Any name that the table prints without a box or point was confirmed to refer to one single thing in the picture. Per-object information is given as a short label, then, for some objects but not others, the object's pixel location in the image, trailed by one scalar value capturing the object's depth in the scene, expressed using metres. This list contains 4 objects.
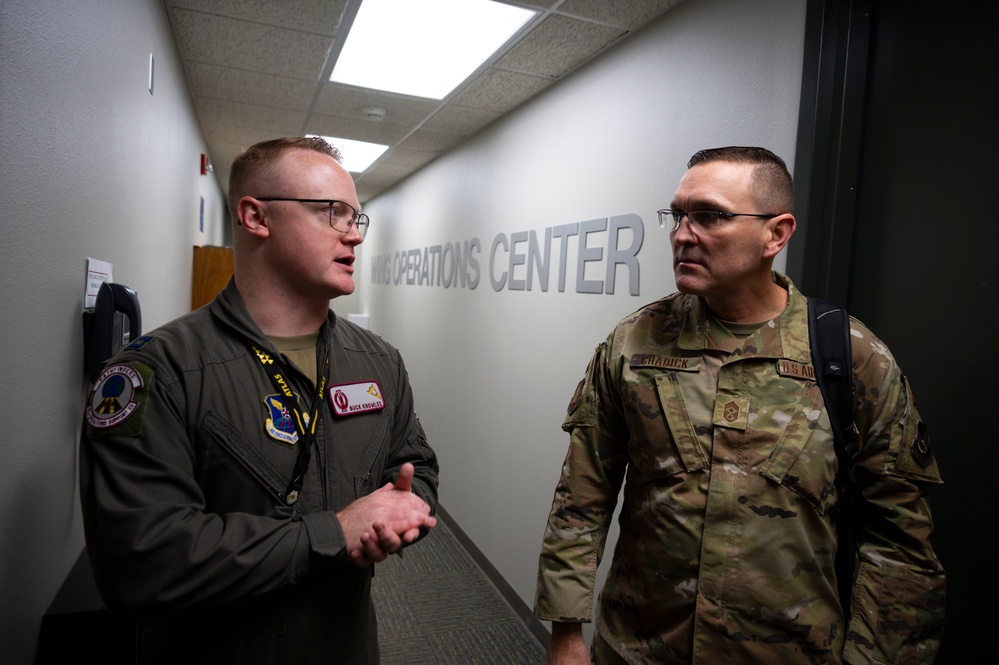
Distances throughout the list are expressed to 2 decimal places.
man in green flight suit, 0.91
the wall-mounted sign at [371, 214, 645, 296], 2.27
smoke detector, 3.42
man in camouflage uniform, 1.16
